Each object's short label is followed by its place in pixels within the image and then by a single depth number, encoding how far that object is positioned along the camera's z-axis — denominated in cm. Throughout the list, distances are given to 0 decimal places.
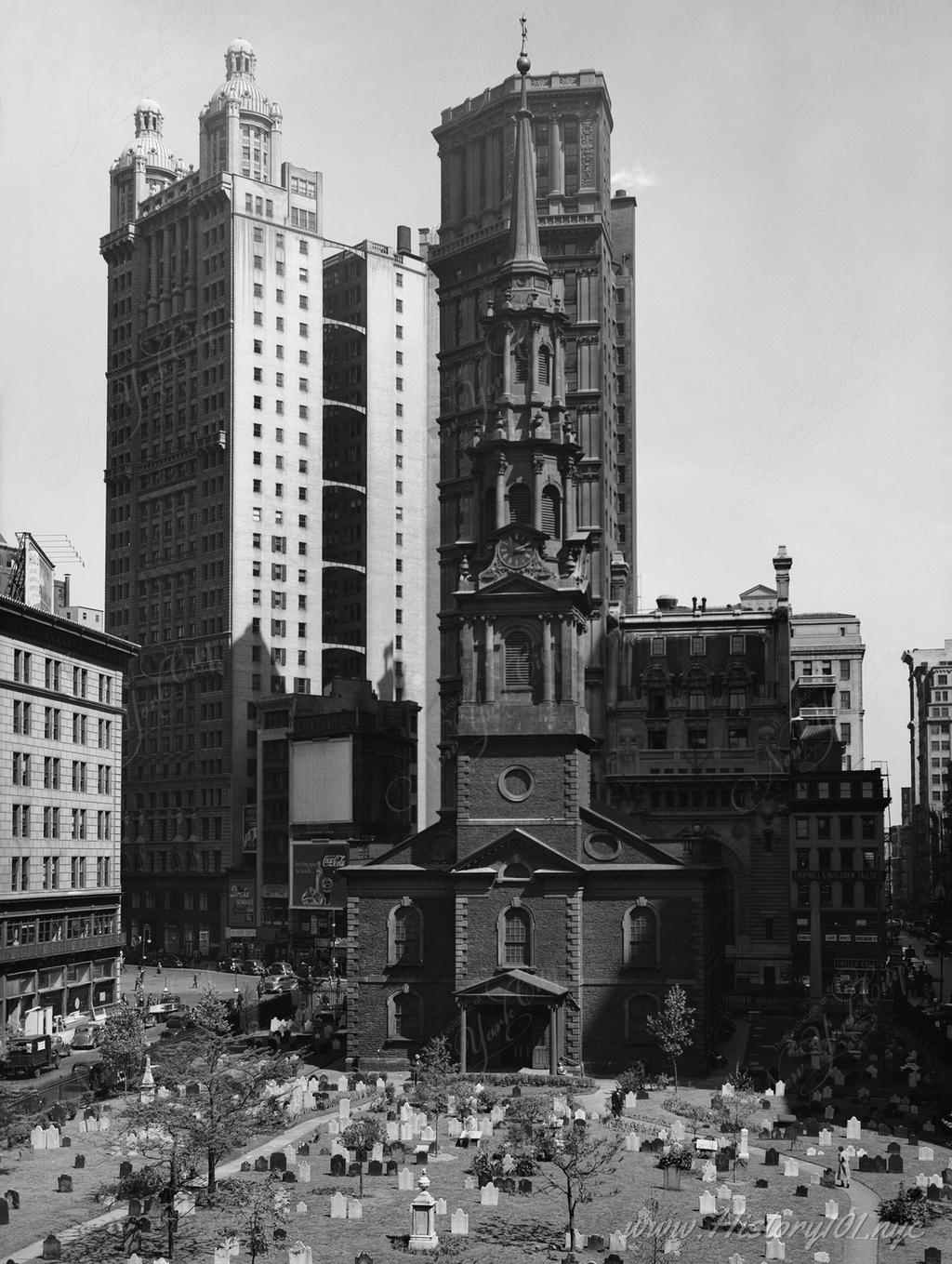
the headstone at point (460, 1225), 4544
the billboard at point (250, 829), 15038
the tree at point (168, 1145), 4359
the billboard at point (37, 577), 9806
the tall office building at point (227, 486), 15838
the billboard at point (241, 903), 14938
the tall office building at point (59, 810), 8669
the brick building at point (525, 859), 7881
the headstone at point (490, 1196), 4953
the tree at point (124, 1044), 6569
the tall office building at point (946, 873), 18912
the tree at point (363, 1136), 5521
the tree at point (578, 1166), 4553
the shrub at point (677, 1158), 5353
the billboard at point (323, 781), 14012
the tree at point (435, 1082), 6577
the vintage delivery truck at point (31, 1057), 7338
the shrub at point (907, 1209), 4669
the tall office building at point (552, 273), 12425
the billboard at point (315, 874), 13712
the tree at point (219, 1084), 4656
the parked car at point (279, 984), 11369
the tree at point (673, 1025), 7300
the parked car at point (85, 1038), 8506
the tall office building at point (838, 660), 16150
